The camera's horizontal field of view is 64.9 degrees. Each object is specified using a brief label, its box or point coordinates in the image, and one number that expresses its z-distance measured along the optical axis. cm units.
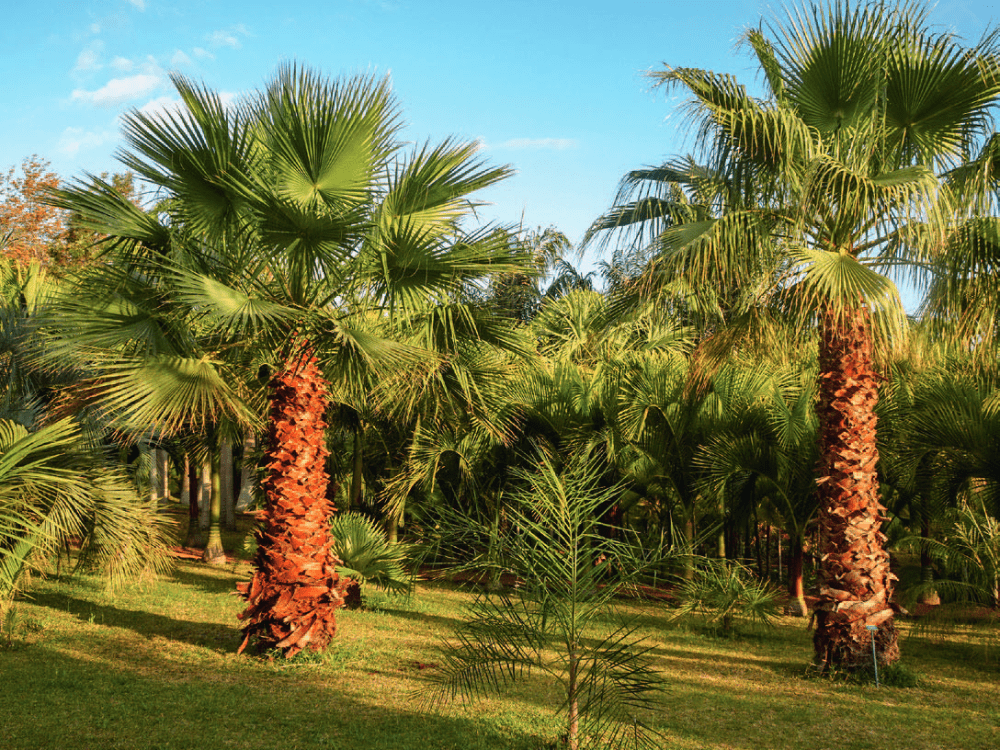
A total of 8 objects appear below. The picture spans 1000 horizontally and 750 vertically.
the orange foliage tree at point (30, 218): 2975
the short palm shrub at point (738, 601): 974
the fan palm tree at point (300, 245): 744
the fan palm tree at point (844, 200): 770
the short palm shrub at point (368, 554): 1019
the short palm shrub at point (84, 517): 693
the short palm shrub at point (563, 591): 479
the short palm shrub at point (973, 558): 827
